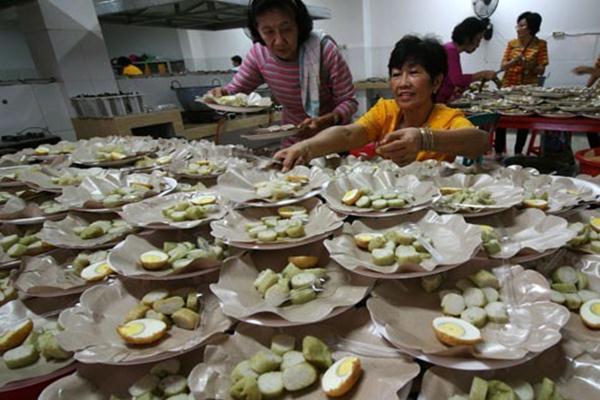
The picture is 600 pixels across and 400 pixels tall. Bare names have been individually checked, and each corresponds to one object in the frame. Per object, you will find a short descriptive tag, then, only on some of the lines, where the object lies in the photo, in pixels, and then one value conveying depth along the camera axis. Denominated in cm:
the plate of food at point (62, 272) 107
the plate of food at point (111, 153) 225
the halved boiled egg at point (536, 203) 121
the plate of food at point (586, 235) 104
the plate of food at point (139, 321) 82
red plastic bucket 242
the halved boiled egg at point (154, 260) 105
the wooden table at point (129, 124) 424
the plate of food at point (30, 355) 86
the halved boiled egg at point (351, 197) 126
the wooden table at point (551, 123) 303
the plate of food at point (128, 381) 80
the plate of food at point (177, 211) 126
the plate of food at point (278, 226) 108
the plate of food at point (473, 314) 73
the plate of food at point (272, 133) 199
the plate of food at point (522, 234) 97
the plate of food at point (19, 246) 135
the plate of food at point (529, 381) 69
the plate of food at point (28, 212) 154
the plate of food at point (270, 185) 138
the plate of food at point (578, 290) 80
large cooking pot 551
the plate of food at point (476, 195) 119
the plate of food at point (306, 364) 73
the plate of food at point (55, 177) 184
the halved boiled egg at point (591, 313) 81
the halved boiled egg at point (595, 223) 112
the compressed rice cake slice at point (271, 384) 73
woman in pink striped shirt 227
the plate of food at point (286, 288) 85
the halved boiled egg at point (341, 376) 72
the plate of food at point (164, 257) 103
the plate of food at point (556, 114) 320
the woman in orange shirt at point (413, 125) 165
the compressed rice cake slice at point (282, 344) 83
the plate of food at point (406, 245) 88
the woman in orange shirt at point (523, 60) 492
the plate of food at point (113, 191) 152
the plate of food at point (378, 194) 119
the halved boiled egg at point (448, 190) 136
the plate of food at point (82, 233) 130
